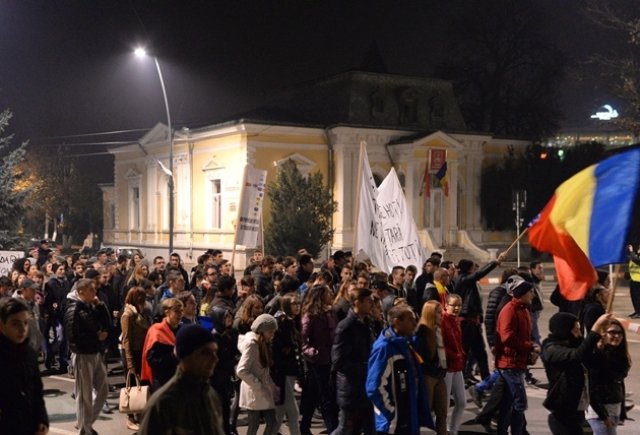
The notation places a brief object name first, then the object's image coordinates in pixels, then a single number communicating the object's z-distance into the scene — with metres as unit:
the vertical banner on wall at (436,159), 40.53
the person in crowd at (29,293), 10.96
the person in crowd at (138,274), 12.18
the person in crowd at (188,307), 8.00
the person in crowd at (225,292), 8.54
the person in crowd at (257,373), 7.40
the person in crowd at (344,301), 8.43
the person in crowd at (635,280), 18.22
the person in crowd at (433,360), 7.31
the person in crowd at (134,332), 8.57
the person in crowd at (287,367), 7.68
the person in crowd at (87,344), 8.58
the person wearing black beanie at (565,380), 6.41
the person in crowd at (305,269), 13.19
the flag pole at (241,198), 13.88
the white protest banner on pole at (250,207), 14.18
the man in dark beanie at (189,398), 3.99
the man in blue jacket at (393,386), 6.50
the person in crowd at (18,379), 5.32
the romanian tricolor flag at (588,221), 5.91
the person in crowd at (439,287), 10.45
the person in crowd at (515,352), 7.92
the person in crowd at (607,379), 6.42
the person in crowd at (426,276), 12.17
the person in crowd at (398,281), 12.10
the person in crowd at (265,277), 12.18
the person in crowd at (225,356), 7.73
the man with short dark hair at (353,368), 7.25
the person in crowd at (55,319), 12.40
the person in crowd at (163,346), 7.28
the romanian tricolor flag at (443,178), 40.44
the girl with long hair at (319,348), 8.06
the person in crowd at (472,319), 10.30
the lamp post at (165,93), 26.39
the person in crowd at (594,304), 8.40
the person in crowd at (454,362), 8.16
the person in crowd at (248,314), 7.84
